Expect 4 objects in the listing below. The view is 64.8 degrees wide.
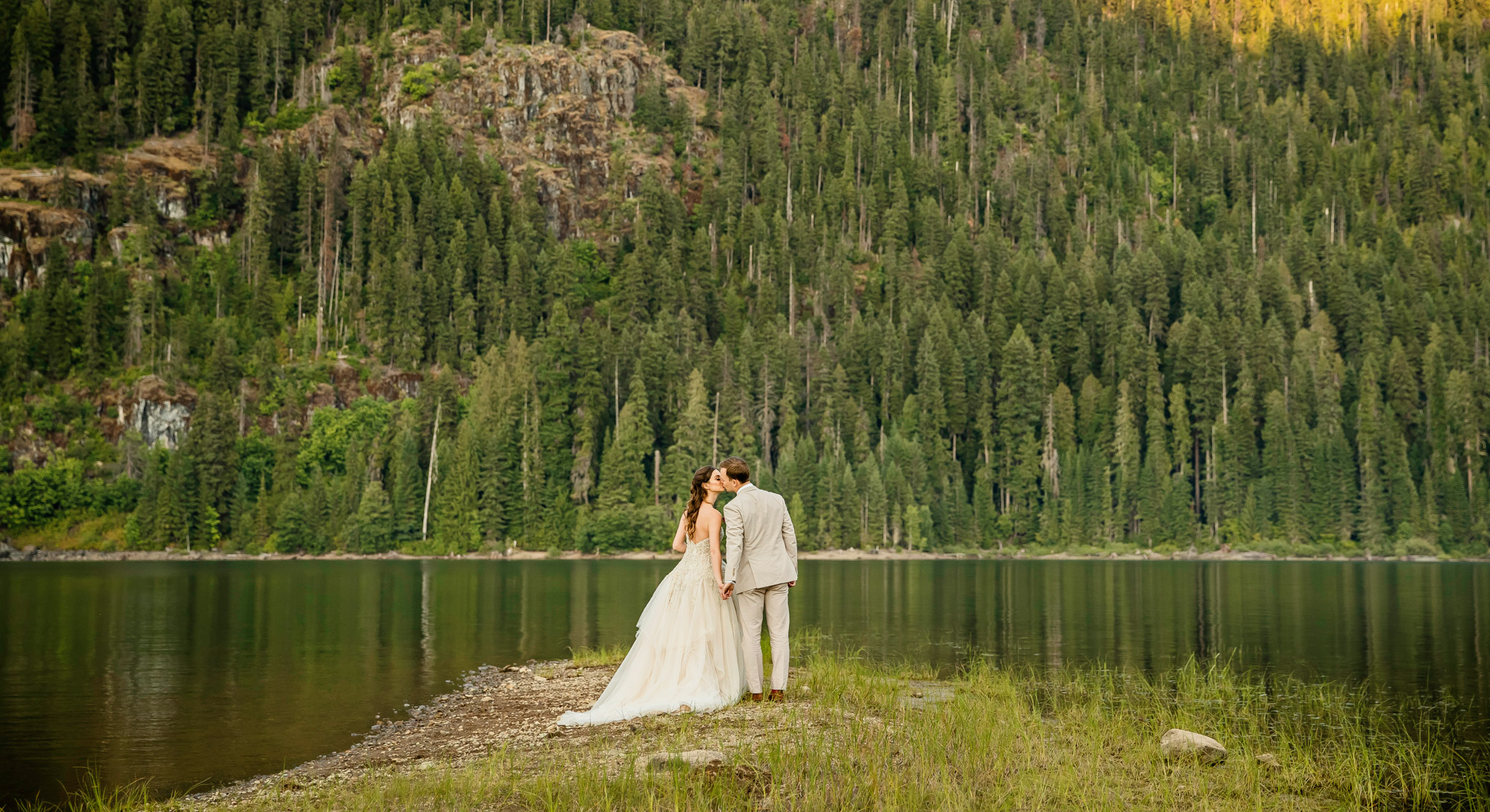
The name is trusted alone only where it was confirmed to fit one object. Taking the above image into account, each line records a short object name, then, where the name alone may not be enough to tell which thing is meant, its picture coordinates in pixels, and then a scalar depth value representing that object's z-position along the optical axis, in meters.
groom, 16.34
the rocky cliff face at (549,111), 170.75
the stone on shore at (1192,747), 15.26
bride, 16.95
